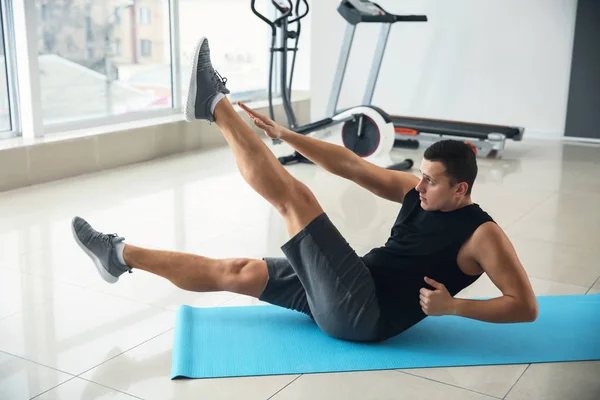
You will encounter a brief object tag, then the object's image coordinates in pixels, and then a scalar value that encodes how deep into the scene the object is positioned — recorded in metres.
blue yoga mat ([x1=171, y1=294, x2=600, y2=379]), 2.33
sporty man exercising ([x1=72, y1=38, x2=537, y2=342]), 2.19
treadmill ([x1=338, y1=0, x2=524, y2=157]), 5.84
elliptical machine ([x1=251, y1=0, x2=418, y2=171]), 5.38
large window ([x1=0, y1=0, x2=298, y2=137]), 5.19
